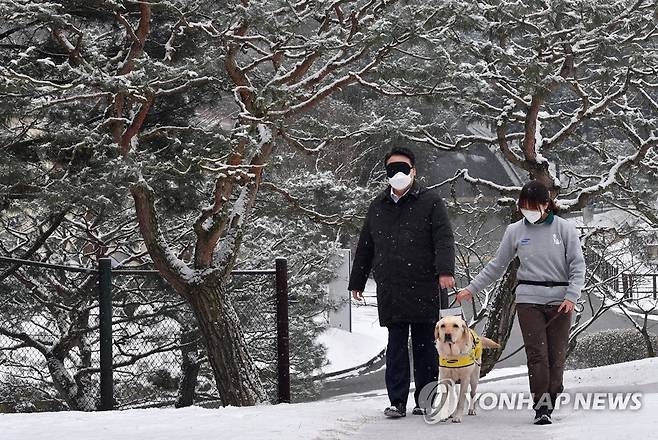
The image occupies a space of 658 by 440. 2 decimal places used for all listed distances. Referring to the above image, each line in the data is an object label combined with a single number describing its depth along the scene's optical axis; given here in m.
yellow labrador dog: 12.10
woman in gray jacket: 12.35
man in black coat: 12.95
